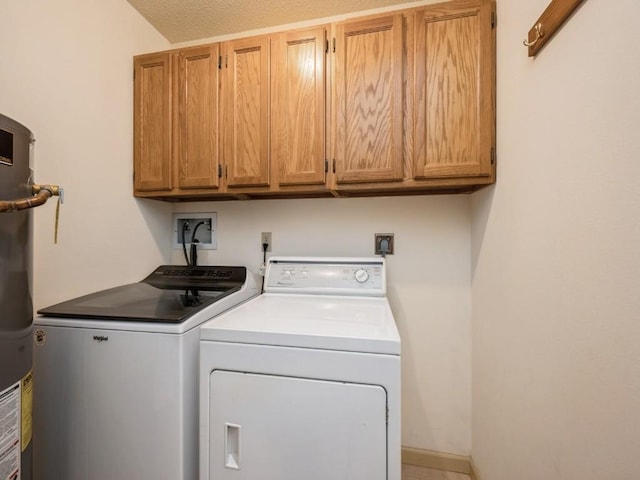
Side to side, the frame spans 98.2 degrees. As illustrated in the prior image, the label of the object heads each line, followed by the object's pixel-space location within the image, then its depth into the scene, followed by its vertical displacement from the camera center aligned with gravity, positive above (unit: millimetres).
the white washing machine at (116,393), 978 -568
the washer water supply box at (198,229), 1916 +60
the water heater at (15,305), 700 -181
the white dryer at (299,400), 854 -527
